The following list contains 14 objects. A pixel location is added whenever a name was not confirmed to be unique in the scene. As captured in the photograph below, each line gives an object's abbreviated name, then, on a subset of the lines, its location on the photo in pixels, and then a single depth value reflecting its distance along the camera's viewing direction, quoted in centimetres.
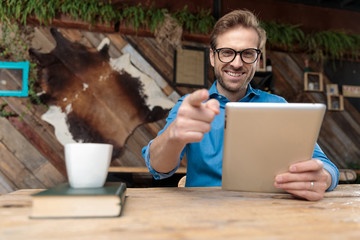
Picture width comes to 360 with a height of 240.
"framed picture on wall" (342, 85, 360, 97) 387
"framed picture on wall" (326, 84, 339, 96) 380
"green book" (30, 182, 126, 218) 59
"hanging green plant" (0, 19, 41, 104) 281
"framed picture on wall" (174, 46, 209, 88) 330
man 79
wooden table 51
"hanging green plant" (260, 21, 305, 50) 352
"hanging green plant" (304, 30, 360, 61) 371
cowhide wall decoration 290
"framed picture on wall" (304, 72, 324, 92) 372
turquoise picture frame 282
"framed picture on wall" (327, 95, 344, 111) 377
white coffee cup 70
